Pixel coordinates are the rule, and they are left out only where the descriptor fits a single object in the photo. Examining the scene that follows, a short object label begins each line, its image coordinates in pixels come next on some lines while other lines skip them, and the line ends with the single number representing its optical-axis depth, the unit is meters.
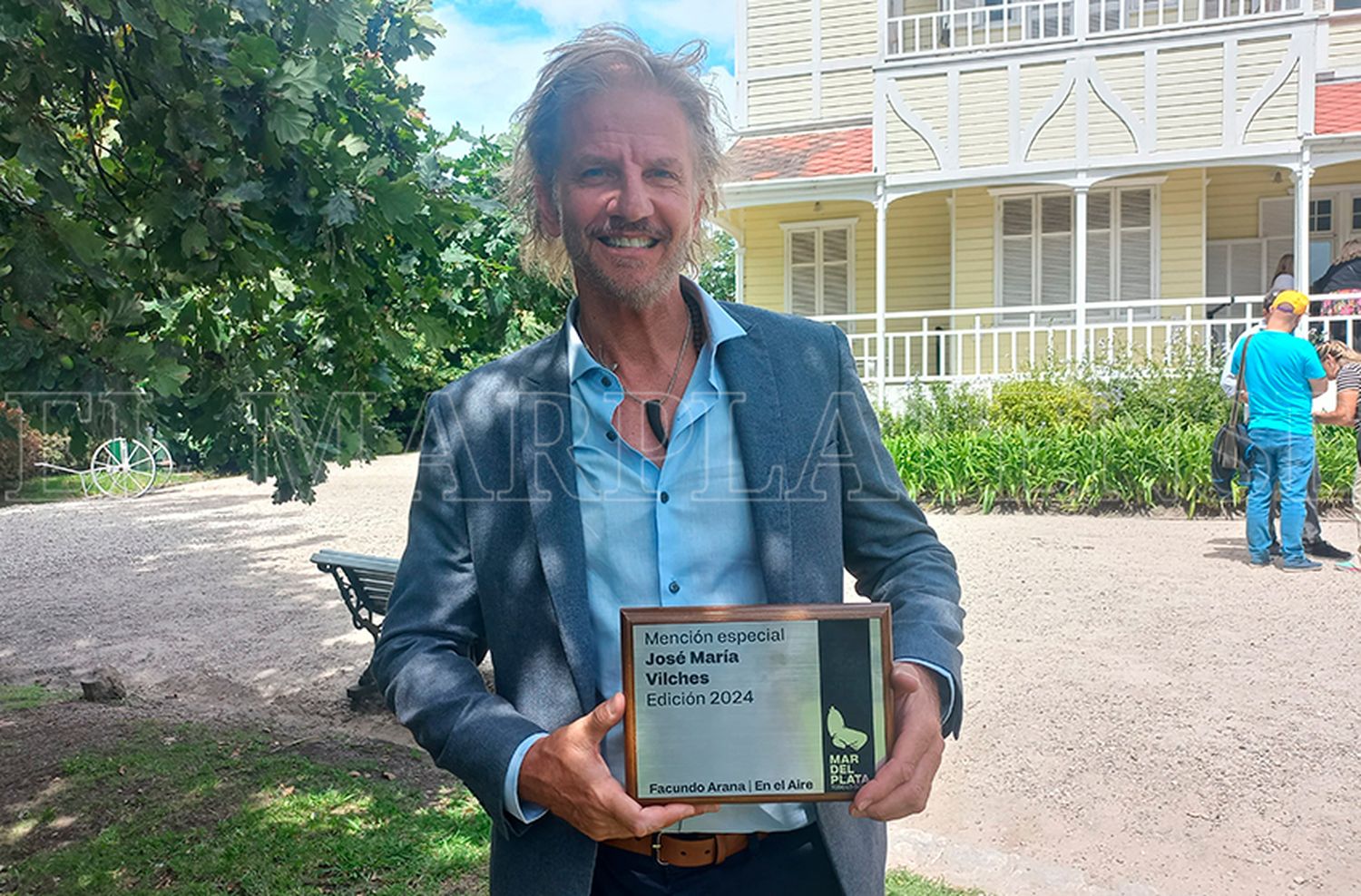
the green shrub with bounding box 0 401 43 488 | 18.75
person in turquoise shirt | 7.96
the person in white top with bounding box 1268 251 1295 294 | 12.81
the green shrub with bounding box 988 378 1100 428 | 13.43
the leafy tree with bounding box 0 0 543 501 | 2.80
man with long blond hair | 1.56
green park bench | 5.96
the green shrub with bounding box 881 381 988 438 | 14.29
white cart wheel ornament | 19.41
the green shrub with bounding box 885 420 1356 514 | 11.27
